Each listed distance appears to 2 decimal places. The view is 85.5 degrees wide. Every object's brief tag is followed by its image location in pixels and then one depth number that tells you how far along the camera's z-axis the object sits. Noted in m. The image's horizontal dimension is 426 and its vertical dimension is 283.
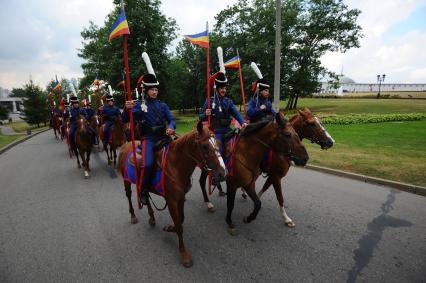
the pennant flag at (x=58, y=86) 11.49
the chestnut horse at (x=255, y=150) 3.84
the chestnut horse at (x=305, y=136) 4.69
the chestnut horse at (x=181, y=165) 3.23
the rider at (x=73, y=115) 9.24
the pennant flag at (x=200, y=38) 5.39
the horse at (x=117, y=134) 9.25
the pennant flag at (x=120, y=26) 3.96
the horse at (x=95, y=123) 12.13
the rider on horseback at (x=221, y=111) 5.17
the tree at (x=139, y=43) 22.83
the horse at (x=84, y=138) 8.55
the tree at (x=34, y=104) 31.91
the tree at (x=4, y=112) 45.31
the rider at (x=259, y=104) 5.29
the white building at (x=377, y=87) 100.41
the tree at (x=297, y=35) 32.31
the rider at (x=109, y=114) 9.55
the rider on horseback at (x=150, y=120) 4.08
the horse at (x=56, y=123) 17.55
